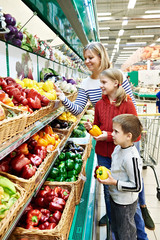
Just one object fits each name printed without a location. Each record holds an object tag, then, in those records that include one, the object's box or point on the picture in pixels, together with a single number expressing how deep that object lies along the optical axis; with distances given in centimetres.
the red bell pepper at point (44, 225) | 153
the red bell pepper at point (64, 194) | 185
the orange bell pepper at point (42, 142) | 210
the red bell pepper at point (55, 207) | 170
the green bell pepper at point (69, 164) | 241
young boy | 162
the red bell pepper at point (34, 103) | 160
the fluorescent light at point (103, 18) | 1111
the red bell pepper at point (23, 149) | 174
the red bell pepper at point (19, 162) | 151
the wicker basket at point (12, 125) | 98
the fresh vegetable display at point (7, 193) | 111
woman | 213
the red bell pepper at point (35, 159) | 165
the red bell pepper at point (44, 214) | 161
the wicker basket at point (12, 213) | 93
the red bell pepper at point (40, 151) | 181
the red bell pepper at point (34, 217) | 153
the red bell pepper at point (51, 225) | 150
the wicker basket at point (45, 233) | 131
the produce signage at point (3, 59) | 178
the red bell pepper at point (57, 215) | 160
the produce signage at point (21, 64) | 198
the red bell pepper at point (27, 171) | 144
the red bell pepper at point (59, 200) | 175
